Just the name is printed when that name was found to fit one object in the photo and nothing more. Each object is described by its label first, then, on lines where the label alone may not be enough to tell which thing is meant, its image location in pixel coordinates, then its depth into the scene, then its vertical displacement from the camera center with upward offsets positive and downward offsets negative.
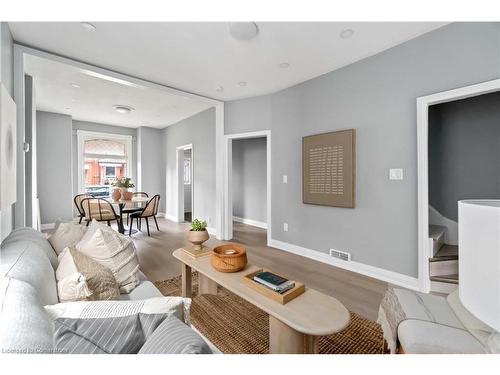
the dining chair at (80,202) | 4.77 -0.37
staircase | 2.28 -0.90
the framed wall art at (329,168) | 2.95 +0.22
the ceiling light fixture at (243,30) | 2.16 +1.53
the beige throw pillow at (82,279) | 1.13 -0.50
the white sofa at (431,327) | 1.06 -0.74
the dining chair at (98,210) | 4.46 -0.50
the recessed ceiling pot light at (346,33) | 2.28 +1.53
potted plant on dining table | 4.71 -0.08
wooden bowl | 1.67 -0.57
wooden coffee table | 1.11 -0.69
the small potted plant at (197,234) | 2.02 -0.44
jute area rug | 1.62 -1.16
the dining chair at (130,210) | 4.84 -0.54
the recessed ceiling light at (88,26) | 2.21 +1.57
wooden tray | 1.31 -0.65
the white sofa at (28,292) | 0.65 -0.42
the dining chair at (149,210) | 4.72 -0.55
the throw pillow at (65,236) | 1.68 -0.39
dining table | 4.55 -0.38
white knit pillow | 1.55 -0.48
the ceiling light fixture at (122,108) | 4.84 +1.68
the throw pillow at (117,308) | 0.87 -0.50
